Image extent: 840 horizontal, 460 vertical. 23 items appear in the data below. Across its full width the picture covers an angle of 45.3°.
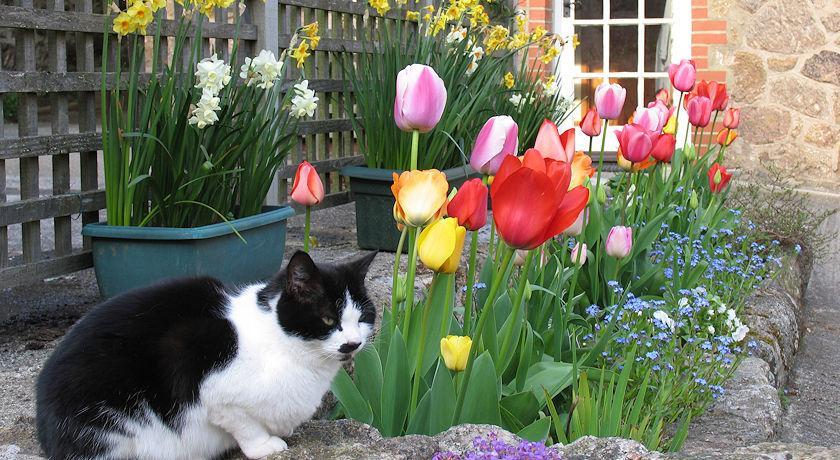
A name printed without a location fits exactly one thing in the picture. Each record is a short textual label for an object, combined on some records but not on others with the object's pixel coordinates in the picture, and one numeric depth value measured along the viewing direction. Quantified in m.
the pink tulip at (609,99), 3.26
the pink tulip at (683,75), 3.83
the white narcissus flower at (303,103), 3.02
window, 8.05
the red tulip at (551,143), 2.08
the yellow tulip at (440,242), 1.70
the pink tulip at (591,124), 3.25
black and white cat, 1.77
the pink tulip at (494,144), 2.07
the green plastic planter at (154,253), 3.02
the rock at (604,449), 1.63
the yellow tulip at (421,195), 1.77
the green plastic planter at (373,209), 4.33
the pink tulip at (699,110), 3.83
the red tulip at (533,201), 1.58
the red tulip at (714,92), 4.03
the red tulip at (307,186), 2.13
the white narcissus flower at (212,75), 2.93
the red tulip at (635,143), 2.91
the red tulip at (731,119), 4.29
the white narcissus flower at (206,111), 2.90
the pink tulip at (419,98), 2.00
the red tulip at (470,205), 1.82
